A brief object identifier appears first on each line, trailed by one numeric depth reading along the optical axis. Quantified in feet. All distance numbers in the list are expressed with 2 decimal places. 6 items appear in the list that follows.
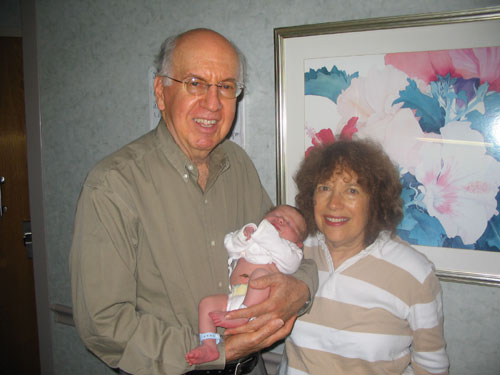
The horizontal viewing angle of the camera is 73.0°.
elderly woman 4.09
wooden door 8.63
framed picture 4.60
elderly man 3.80
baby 3.96
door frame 7.70
